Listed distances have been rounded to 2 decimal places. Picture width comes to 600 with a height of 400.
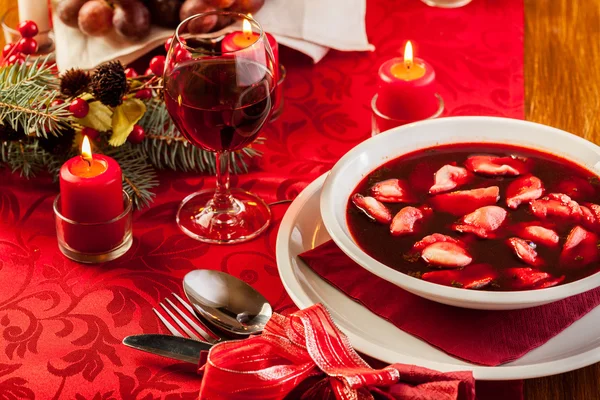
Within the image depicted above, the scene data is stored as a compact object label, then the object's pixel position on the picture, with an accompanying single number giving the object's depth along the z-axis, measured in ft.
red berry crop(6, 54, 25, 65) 4.01
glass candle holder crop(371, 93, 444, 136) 3.88
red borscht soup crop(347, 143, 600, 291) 3.25
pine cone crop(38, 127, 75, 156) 3.79
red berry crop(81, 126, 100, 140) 3.80
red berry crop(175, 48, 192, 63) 3.44
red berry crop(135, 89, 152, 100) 3.88
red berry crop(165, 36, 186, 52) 3.44
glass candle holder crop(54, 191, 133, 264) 3.53
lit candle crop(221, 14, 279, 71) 3.85
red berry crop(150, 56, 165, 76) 3.88
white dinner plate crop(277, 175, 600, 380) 3.11
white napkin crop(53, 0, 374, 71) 4.25
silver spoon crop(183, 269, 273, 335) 3.26
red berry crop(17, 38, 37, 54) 4.10
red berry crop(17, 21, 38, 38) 4.13
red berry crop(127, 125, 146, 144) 3.82
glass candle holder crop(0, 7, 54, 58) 4.45
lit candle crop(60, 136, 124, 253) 3.50
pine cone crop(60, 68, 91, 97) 3.79
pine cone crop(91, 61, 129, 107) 3.72
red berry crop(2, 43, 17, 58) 4.12
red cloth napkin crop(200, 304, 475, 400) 2.89
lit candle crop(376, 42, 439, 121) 3.91
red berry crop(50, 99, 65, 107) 3.76
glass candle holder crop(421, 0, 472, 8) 4.72
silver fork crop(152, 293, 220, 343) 3.27
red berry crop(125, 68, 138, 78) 3.92
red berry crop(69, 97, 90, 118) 3.71
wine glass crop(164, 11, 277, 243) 3.44
